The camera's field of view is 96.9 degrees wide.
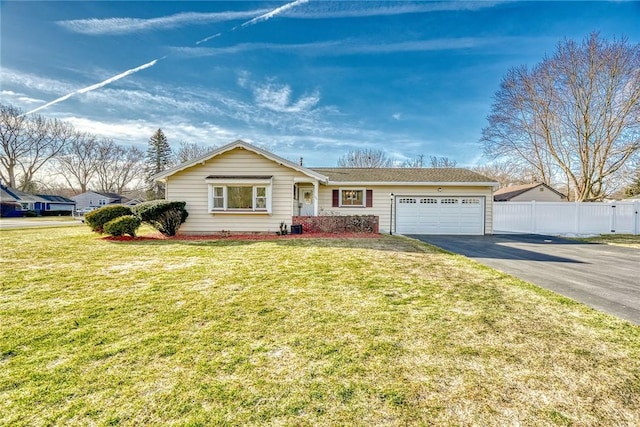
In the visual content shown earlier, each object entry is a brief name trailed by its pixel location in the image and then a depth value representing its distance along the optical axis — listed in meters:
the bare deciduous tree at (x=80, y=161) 49.76
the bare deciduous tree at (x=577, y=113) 17.05
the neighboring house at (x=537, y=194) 26.23
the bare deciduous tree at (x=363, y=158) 40.69
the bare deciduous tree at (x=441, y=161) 43.79
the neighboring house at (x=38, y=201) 38.22
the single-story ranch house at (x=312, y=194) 13.09
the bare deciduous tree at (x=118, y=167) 53.94
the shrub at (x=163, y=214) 11.71
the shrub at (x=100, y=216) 12.07
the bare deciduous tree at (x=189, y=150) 43.12
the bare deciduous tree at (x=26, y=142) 41.22
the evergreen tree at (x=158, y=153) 42.19
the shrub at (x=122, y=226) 11.31
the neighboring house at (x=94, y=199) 50.25
